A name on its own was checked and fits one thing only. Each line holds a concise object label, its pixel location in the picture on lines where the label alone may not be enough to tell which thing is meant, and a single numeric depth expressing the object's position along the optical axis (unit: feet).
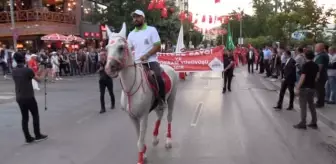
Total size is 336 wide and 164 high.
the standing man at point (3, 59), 84.53
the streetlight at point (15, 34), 84.48
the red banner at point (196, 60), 60.18
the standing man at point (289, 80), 39.19
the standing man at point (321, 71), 38.14
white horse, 18.34
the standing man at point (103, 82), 39.27
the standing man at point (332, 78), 41.22
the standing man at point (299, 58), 44.45
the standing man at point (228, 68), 55.26
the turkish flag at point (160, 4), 87.04
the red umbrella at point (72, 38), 99.21
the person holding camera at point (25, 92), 26.61
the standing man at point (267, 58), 82.12
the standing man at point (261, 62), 91.04
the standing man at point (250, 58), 97.71
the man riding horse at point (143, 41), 21.57
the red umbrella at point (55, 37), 96.13
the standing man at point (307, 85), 29.96
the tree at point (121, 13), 108.78
